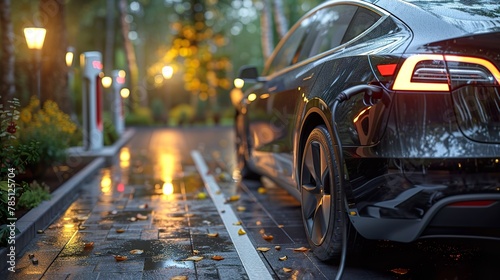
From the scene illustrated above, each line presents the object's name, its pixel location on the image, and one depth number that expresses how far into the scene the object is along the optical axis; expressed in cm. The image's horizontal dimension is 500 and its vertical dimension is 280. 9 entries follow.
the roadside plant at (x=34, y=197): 689
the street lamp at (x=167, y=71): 2527
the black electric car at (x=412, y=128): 393
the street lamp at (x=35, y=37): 1068
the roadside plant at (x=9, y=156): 516
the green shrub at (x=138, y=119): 3366
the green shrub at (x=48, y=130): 911
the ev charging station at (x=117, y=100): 2172
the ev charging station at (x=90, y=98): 1366
